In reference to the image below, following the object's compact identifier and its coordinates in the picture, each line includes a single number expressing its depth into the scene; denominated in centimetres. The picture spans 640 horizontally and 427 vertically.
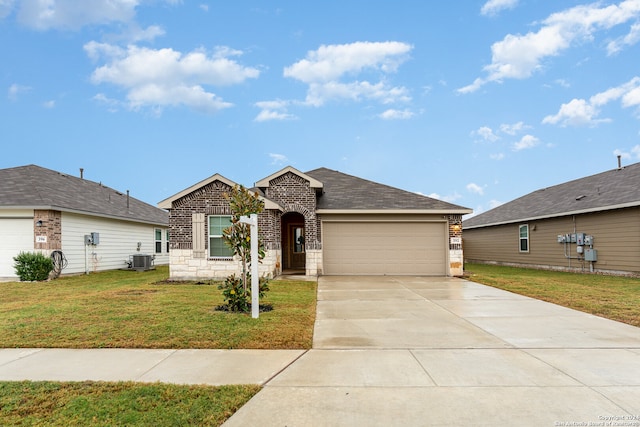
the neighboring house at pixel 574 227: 1512
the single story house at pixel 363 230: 1514
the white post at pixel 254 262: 702
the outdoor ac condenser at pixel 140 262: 1967
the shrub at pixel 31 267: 1426
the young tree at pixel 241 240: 765
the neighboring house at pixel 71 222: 1482
